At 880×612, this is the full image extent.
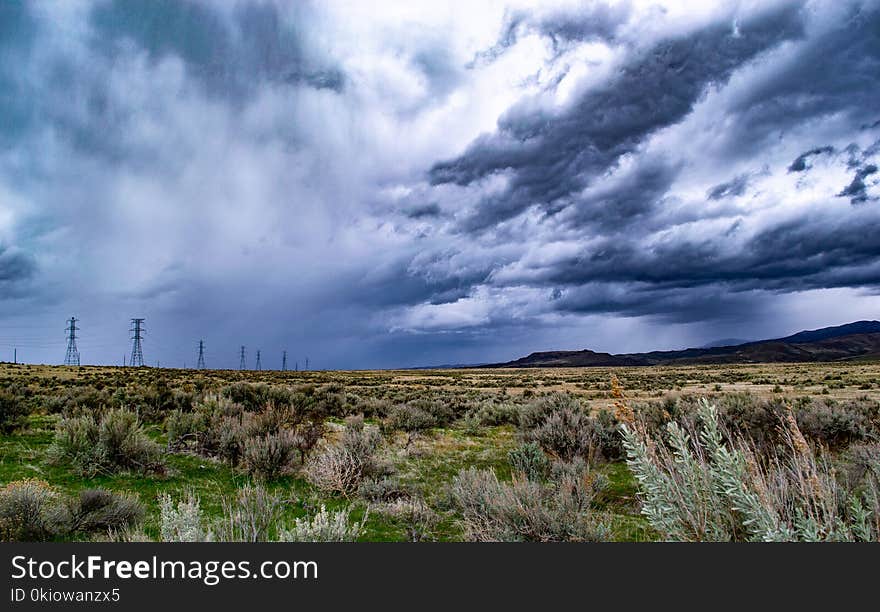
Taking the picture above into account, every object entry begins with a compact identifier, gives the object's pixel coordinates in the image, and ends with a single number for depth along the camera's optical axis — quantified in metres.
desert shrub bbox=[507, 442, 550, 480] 10.86
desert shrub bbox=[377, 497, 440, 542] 7.23
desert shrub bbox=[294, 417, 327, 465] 11.52
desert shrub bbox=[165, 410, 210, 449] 12.68
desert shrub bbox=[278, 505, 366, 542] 4.59
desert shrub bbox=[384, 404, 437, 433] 17.88
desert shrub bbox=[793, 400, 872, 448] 13.68
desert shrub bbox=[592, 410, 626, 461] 13.05
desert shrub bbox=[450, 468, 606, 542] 5.92
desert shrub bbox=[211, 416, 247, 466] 11.32
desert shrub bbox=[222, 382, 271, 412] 20.20
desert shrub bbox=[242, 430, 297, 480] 10.27
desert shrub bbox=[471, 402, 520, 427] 20.52
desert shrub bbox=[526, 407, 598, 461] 12.61
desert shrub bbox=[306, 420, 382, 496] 9.48
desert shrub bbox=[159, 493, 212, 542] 4.24
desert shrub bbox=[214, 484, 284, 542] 4.80
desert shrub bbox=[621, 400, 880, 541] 3.05
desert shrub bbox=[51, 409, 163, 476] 9.97
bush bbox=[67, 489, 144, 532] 6.49
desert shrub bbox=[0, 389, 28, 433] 13.72
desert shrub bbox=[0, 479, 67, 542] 5.86
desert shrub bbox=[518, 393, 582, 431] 15.61
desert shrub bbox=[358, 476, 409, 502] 9.04
